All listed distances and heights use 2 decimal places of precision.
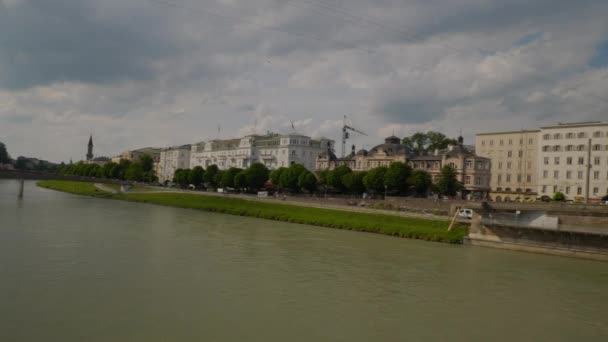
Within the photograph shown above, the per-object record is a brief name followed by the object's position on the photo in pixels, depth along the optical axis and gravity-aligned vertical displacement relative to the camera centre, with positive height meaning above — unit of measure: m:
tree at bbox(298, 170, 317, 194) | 82.44 +1.10
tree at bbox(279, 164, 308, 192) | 84.00 +1.65
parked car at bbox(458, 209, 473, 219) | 43.97 -1.52
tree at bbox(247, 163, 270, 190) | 89.12 +1.57
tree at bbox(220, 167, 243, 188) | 93.88 +1.10
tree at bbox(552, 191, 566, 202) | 55.95 +0.73
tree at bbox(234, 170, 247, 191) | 90.06 +0.74
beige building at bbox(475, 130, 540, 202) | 77.69 +6.26
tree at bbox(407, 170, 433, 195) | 68.62 +2.06
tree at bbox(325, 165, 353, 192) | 80.12 +2.07
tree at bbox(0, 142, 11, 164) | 185.45 +5.45
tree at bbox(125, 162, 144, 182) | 136.88 +0.89
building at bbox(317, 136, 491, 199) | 76.06 +5.88
